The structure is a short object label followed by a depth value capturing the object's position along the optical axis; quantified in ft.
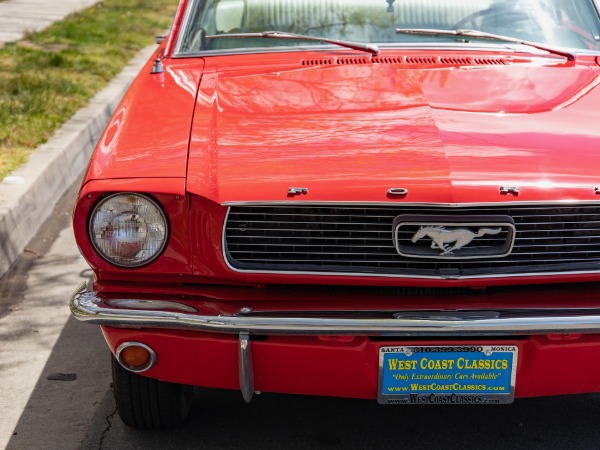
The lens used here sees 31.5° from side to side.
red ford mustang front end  9.95
